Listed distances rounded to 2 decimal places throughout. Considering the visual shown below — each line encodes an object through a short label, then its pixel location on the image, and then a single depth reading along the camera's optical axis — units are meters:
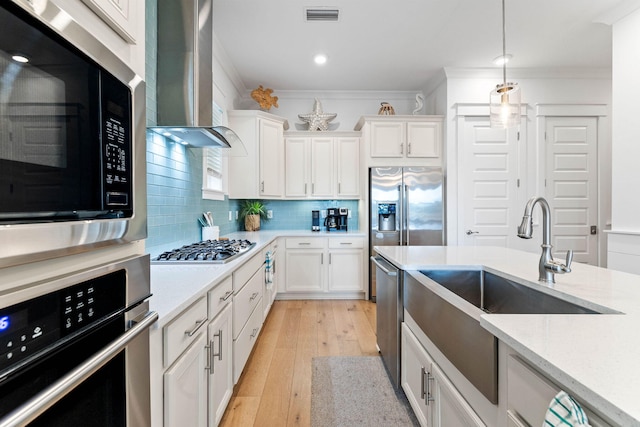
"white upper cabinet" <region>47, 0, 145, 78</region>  0.62
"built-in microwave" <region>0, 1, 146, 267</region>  0.45
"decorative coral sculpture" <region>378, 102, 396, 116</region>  4.16
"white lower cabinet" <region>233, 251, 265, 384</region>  1.86
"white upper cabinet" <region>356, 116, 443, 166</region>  3.99
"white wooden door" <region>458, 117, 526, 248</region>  3.85
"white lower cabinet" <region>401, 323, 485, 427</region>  1.13
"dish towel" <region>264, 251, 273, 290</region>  3.02
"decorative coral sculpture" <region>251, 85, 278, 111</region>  4.07
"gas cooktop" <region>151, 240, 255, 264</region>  1.73
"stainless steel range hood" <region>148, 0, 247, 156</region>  1.91
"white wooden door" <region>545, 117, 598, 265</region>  3.84
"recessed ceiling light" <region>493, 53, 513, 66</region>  3.49
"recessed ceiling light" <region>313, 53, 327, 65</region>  3.42
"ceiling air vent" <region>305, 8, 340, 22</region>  2.68
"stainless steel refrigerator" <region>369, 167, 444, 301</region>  3.83
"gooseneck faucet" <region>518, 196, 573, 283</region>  1.30
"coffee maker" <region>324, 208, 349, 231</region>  4.30
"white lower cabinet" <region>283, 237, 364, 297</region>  3.96
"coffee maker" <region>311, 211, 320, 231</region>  4.41
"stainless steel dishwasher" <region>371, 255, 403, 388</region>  1.92
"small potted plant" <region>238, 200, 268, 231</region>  4.20
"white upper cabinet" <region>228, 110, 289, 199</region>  3.84
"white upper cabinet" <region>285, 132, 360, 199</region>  4.26
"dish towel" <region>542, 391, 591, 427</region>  0.54
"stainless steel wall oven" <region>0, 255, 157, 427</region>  0.45
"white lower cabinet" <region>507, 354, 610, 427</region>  0.68
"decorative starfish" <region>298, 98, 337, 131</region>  4.32
